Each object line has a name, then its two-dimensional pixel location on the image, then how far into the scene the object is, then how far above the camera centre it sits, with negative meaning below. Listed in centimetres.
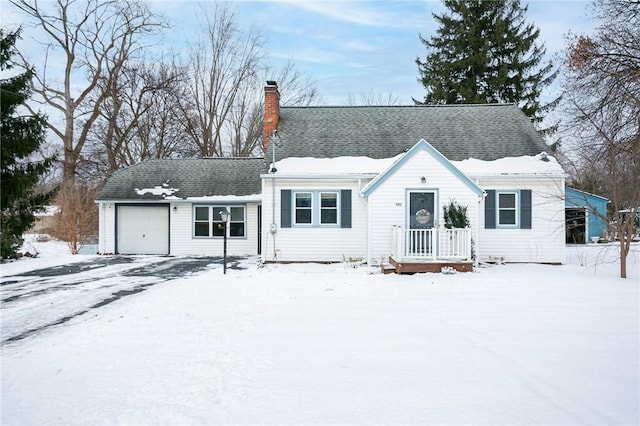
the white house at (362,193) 1283 +107
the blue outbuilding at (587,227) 2473 -21
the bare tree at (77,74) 2545 +940
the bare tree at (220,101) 2920 +870
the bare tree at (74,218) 1809 +29
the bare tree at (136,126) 2719 +650
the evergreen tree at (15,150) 959 +168
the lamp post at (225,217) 1184 +20
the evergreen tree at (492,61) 2877 +1121
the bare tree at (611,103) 1133 +354
